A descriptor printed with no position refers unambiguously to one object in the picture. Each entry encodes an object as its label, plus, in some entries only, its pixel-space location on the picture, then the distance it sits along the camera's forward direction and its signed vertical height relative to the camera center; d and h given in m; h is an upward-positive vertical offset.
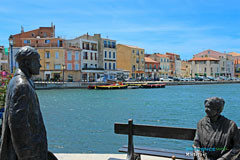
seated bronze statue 3.03 -0.69
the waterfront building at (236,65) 98.25 +4.10
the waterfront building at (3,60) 47.83 +3.13
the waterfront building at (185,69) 95.32 +2.67
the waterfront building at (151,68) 76.62 +2.47
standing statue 2.00 -0.33
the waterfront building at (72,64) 50.78 +2.51
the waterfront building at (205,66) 90.81 +3.52
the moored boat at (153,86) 53.59 -1.91
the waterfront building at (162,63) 82.19 +4.19
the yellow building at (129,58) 67.96 +4.82
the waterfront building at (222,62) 93.31 +5.08
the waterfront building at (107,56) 58.72 +4.67
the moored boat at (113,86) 47.49 -1.76
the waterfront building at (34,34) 52.83 +8.73
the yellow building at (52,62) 49.03 +2.79
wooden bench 3.90 -0.89
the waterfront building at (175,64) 88.19 +4.07
